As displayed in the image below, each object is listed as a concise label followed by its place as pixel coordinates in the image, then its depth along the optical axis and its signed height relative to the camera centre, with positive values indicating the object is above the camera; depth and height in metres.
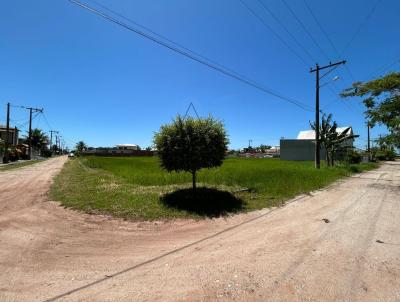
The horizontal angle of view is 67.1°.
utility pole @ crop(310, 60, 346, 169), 26.47 +3.88
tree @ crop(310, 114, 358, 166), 29.98 +2.27
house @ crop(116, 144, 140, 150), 148.02 +5.16
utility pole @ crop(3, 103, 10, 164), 41.34 +0.28
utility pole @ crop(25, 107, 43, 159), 58.03 +7.19
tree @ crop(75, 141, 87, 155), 148.75 +5.51
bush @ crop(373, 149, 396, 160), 67.09 +0.34
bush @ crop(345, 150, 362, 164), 45.47 +0.15
